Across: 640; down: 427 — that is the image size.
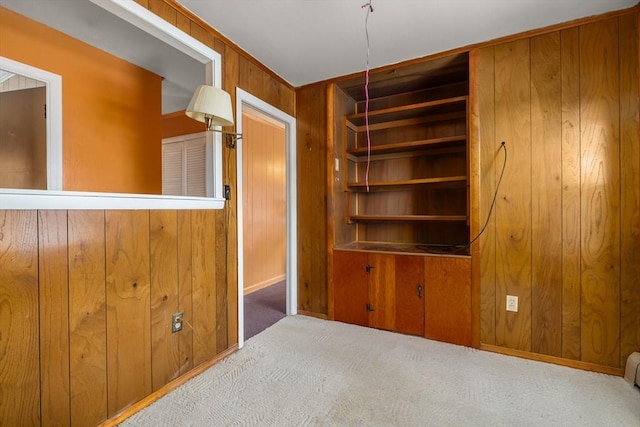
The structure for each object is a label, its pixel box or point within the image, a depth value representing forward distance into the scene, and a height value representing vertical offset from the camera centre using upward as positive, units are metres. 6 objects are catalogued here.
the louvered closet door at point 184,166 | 3.45 +0.62
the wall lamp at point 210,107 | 1.57 +0.61
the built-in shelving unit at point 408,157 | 2.46 +0.55
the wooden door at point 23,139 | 1.97 +0.55
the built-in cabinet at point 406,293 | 2.16 -0.69
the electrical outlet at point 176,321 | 1.68 -0.66
